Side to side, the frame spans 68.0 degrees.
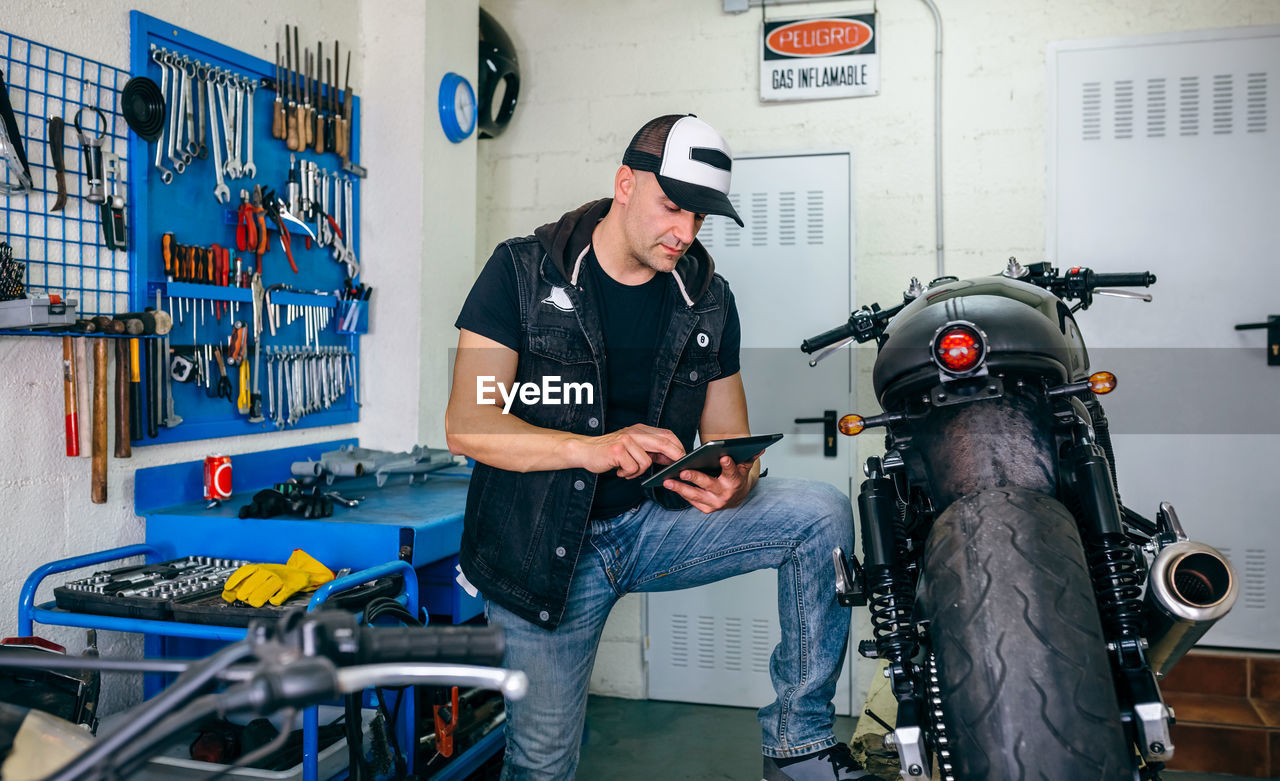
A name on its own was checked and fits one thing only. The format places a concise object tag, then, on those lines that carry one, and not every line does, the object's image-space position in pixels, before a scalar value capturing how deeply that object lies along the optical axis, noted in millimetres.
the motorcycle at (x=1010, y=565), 1078
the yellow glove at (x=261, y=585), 2045
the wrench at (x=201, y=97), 2748
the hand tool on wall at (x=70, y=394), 2314
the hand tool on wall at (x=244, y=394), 2895
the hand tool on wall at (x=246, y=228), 2877
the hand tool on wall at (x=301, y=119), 3084
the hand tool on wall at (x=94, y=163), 2377
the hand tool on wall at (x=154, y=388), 2570
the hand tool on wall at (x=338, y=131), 3264
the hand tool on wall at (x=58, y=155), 2275
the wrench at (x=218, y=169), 2807
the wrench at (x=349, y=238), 3328
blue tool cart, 2123
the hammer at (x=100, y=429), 2324
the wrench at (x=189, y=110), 2682
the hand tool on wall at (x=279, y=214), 2977
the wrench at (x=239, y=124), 2875
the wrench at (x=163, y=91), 2597
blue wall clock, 3535
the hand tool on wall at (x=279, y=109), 3033
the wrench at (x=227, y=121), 2824
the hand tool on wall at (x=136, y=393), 2461
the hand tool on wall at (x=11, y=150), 2158
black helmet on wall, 3883
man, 1790
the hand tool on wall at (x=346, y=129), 3279
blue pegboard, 2564
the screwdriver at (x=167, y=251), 2607
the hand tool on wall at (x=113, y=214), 2445
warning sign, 3643
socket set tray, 1993
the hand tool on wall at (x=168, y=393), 2635
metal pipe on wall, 3580
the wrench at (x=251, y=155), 2914
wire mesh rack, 2244
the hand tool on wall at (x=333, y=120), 3256
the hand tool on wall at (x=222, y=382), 2813
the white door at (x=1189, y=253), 3334
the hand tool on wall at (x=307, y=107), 3115
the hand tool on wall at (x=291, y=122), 3066
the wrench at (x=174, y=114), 2631
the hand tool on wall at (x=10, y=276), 2143
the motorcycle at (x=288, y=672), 661
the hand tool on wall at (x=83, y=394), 2352
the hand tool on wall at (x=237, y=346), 2855
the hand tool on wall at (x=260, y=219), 2932
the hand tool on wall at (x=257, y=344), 2896
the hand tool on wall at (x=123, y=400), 2406
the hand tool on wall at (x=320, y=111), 3186
